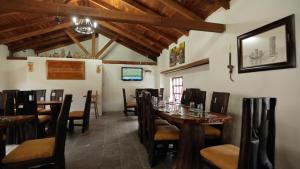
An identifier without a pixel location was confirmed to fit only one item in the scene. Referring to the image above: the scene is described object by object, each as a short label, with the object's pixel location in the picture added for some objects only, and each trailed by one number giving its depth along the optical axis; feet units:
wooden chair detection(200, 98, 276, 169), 3.94
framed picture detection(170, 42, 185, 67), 16.58
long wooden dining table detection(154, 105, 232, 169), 6.66
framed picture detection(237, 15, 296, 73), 6.35
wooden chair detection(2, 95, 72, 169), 5.06
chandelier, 12.56
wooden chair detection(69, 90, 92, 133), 13.20
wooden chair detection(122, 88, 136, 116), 20.53
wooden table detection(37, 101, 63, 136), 12.35
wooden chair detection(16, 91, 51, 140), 10.00
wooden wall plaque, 20.49
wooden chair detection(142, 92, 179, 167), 7.53
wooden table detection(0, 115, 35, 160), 5.10
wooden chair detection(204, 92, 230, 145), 7.85
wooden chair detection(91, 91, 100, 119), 20.66
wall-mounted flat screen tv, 25.17
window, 18.86
